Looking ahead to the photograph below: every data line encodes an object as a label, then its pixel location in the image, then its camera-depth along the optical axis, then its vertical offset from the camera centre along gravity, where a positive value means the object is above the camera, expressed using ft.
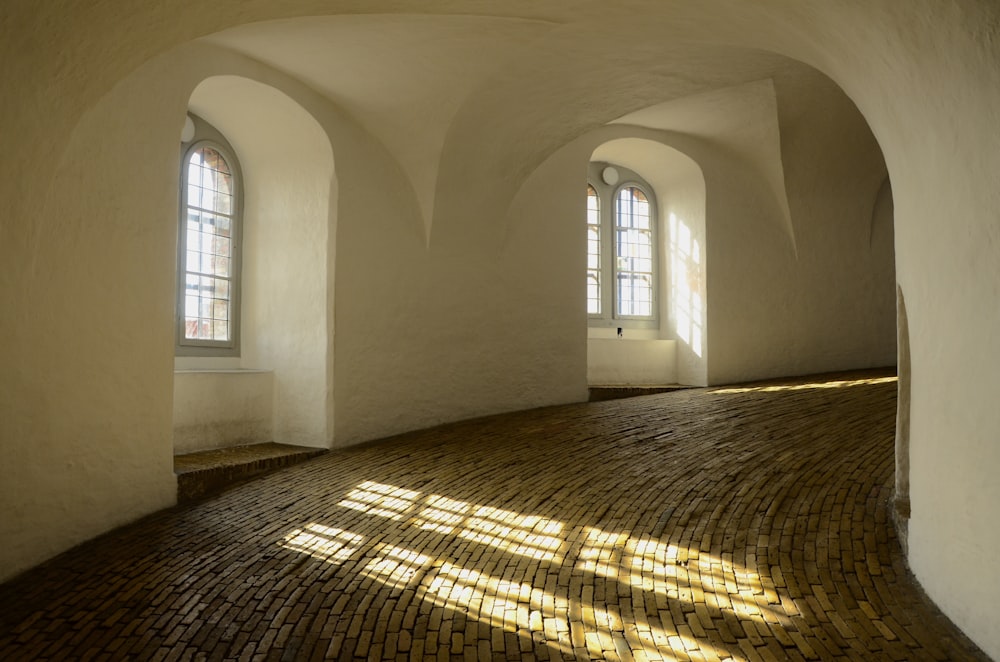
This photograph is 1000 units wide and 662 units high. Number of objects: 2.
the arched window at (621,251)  40.78 +5.00
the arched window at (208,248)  26.68 +3.34
